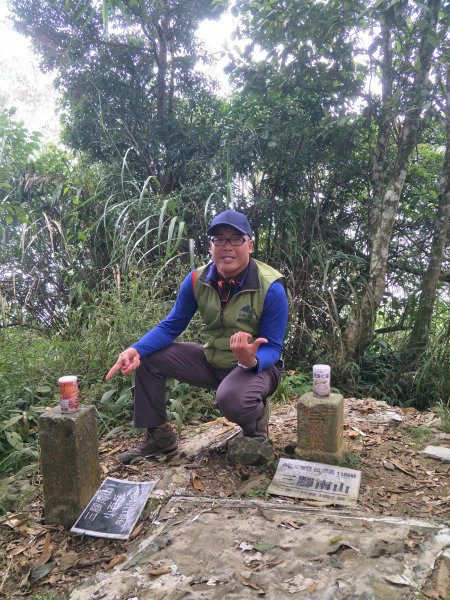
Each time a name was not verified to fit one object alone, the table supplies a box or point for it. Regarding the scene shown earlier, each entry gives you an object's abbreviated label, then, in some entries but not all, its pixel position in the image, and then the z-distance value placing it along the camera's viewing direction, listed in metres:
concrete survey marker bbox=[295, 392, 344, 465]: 2.50
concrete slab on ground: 1.62
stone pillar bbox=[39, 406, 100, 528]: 2.13
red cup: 2.17
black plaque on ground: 2.12
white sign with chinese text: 2.31
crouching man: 2.47
